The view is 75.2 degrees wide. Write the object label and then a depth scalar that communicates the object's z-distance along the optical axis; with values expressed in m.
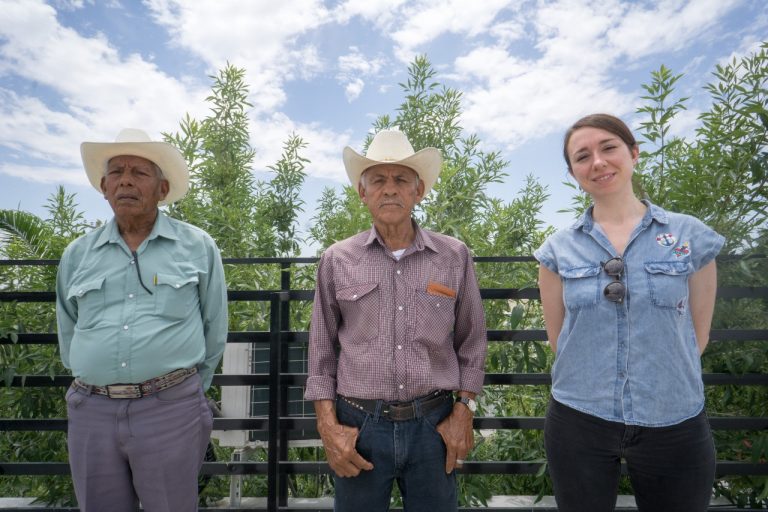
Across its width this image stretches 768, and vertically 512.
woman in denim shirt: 1.46
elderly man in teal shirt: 1.79
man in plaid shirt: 1.67
